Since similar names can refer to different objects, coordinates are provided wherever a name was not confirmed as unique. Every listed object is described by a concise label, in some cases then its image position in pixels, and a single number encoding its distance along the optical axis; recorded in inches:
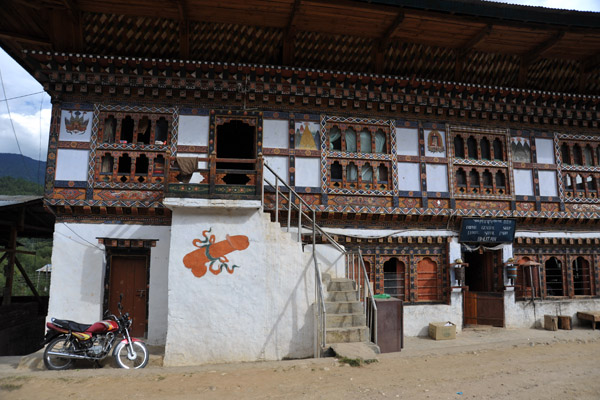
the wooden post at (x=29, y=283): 554.7
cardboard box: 428.1
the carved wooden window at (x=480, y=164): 482.6
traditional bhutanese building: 352.2
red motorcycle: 309.1
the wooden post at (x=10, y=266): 511.2
